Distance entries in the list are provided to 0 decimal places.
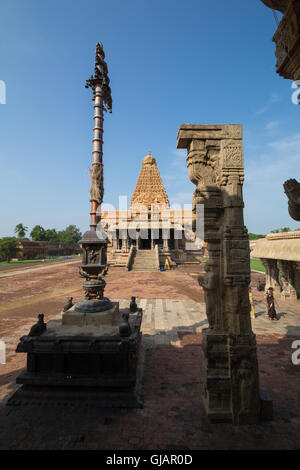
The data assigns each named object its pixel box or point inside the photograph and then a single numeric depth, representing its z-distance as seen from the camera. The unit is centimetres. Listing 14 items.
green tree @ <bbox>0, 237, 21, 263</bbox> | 4006
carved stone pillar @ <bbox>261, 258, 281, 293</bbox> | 1222
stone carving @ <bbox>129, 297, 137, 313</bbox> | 679
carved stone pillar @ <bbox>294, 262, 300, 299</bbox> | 1158
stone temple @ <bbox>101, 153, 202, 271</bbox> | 2781
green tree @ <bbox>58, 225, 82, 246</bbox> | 8068
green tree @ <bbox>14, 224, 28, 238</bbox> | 6769
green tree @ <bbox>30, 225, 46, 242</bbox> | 7412
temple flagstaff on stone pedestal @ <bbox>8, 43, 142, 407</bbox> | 416
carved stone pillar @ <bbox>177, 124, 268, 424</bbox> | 362
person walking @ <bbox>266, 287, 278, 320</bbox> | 855
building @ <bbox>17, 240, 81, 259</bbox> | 4823
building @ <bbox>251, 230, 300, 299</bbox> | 977
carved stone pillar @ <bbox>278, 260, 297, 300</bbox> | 1154
